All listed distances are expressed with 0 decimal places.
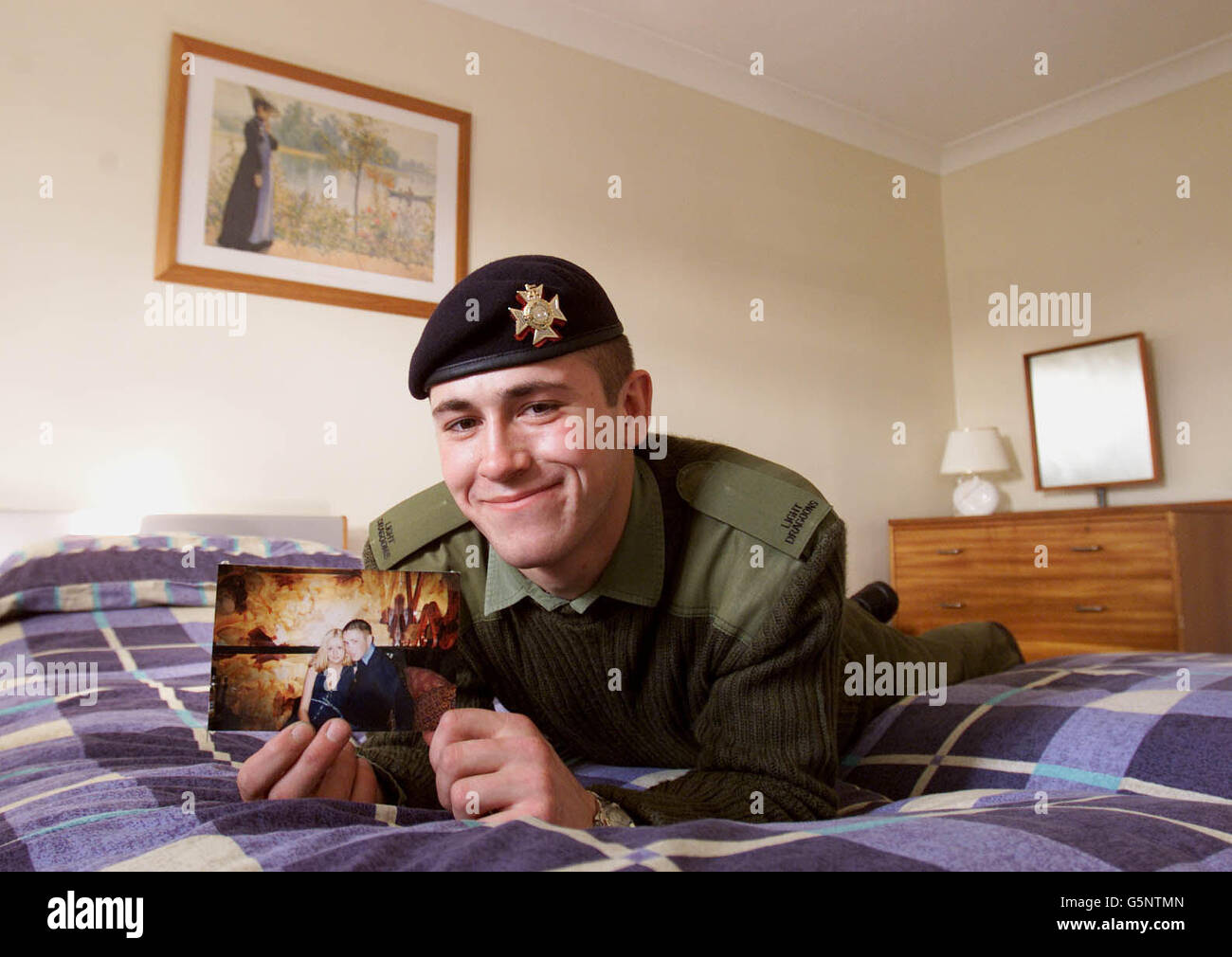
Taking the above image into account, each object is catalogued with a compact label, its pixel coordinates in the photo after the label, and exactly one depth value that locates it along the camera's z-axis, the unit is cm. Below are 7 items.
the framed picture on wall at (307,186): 245
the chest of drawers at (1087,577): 292
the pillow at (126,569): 179
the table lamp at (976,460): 388
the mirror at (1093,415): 355
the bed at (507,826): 54
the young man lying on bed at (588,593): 78
